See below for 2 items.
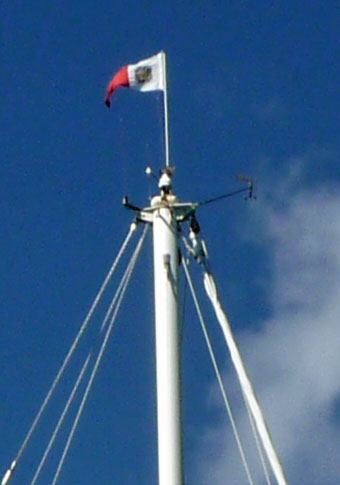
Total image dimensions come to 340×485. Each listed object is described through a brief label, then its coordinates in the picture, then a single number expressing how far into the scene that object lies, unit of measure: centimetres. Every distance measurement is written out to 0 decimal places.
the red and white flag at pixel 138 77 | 5050
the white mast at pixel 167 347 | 4159
